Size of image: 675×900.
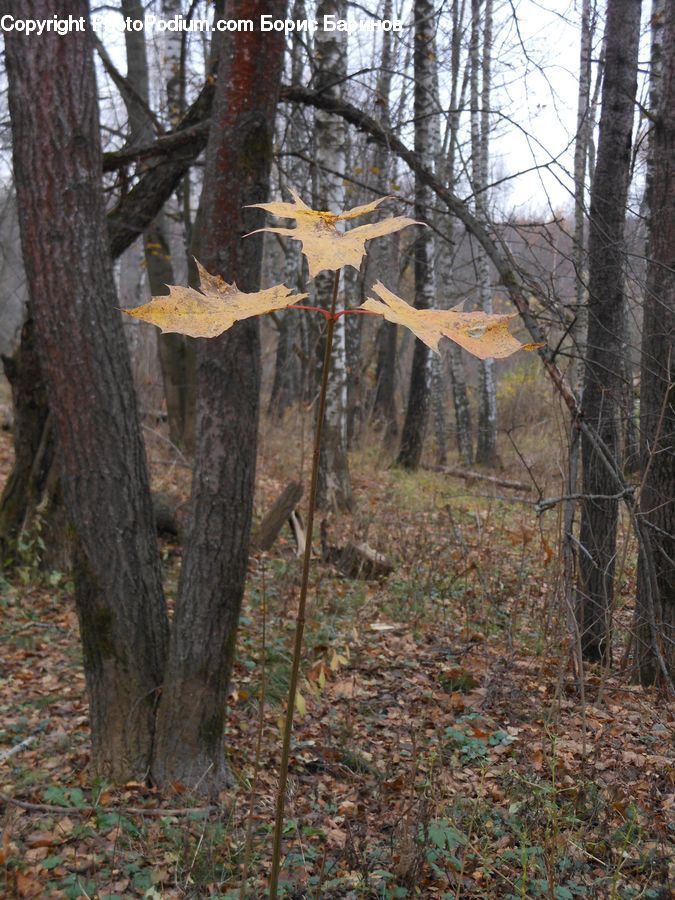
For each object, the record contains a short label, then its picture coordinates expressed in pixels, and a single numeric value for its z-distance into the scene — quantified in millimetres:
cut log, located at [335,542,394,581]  5961
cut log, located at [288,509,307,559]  6188
